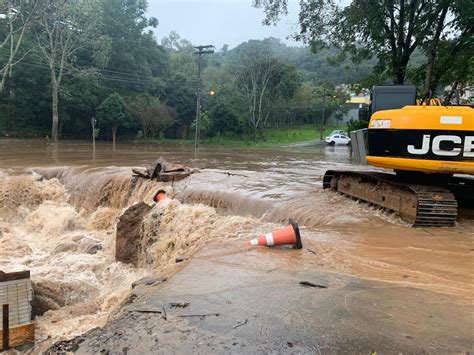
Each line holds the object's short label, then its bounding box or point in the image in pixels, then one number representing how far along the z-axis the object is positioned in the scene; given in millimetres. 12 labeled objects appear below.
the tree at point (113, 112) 42031
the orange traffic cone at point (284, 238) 5648
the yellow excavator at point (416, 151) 6250
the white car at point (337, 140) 43694
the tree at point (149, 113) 43562
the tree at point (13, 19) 33906
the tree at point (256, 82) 48406
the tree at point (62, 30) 36906
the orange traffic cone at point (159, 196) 10505
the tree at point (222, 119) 49312
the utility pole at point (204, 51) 35241
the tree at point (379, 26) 15281
